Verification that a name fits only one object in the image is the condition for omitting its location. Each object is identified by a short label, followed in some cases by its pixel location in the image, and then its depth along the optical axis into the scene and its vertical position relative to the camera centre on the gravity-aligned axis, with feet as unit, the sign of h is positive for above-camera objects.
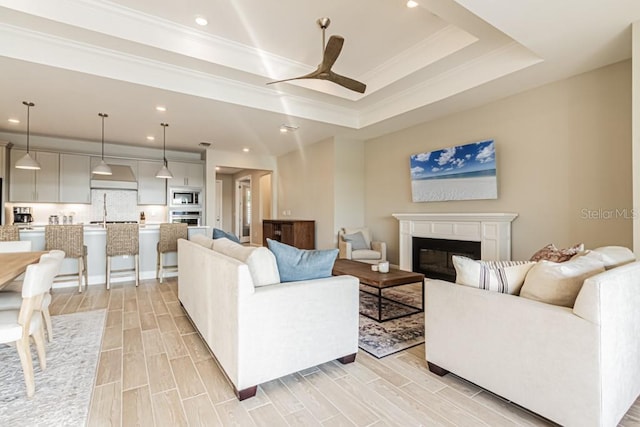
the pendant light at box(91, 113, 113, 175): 17.11 +2.58
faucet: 21.85 +0.83
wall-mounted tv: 14.11 +2.01
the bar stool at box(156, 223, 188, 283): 16.70 -1.23
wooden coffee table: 10.19 -2.16
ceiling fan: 8.50 +4.48
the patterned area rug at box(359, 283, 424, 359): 8.69 -3.65
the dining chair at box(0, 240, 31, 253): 10.70 -1.05
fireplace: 15.07 -2.05
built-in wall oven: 23.39 -0.05
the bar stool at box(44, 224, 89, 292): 14.12 -1.10
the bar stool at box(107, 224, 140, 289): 15.46 -1.28
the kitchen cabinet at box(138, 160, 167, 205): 22.43 +2.21
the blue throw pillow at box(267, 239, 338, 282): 7.29 -1.15
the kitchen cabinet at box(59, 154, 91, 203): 19.95 +2.45
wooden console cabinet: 21.24 -1.26
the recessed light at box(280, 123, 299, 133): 17.75 +5.05
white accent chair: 17.70 -1.94
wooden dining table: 6.79 -1.23
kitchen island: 14.75 -2.09
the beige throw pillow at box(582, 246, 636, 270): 6.26 -0.91
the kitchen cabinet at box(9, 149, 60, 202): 18.83 +2.22
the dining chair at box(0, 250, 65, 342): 7.59 -2.13
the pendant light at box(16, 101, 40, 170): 14.64 +2.52
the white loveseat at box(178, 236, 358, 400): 6.22 -2.28
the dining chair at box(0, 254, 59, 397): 6.06 -2.07
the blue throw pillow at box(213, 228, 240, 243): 12.24 -0.78
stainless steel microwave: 23.35 +1.40
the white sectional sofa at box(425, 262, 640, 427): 4.73 -2.29
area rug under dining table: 5.74 -3.66
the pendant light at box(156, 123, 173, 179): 17.63 +2.61
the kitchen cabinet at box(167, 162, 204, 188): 23.24 +3.12
